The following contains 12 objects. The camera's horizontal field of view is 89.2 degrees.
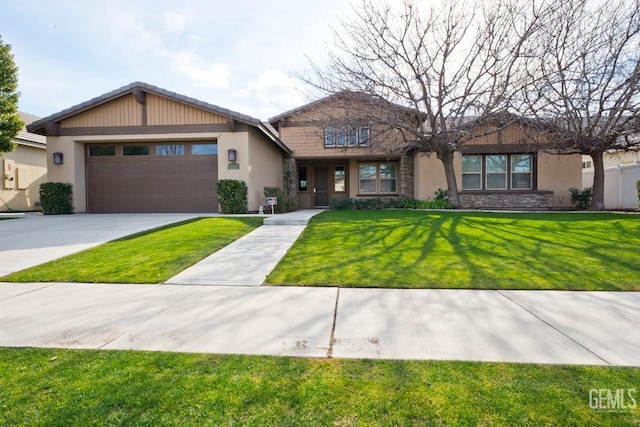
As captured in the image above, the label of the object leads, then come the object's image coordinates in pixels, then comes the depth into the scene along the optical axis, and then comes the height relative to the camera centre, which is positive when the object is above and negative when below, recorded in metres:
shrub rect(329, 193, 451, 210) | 14.66 -0.20
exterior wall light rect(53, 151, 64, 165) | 12.10 +1.68
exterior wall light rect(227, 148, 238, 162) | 11.57 +1.64
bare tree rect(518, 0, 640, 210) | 10.90 +4.11
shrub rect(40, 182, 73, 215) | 11.87 +0.22
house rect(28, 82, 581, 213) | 11.81 +1.79
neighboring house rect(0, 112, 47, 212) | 14.59 +1.43
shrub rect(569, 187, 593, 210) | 14.47 -0.09
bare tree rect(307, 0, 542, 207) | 11.46 +4.59
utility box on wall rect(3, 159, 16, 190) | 14.48 +1.35
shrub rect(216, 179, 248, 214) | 11.46 +0.23
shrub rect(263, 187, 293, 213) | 12.74 +0.04
